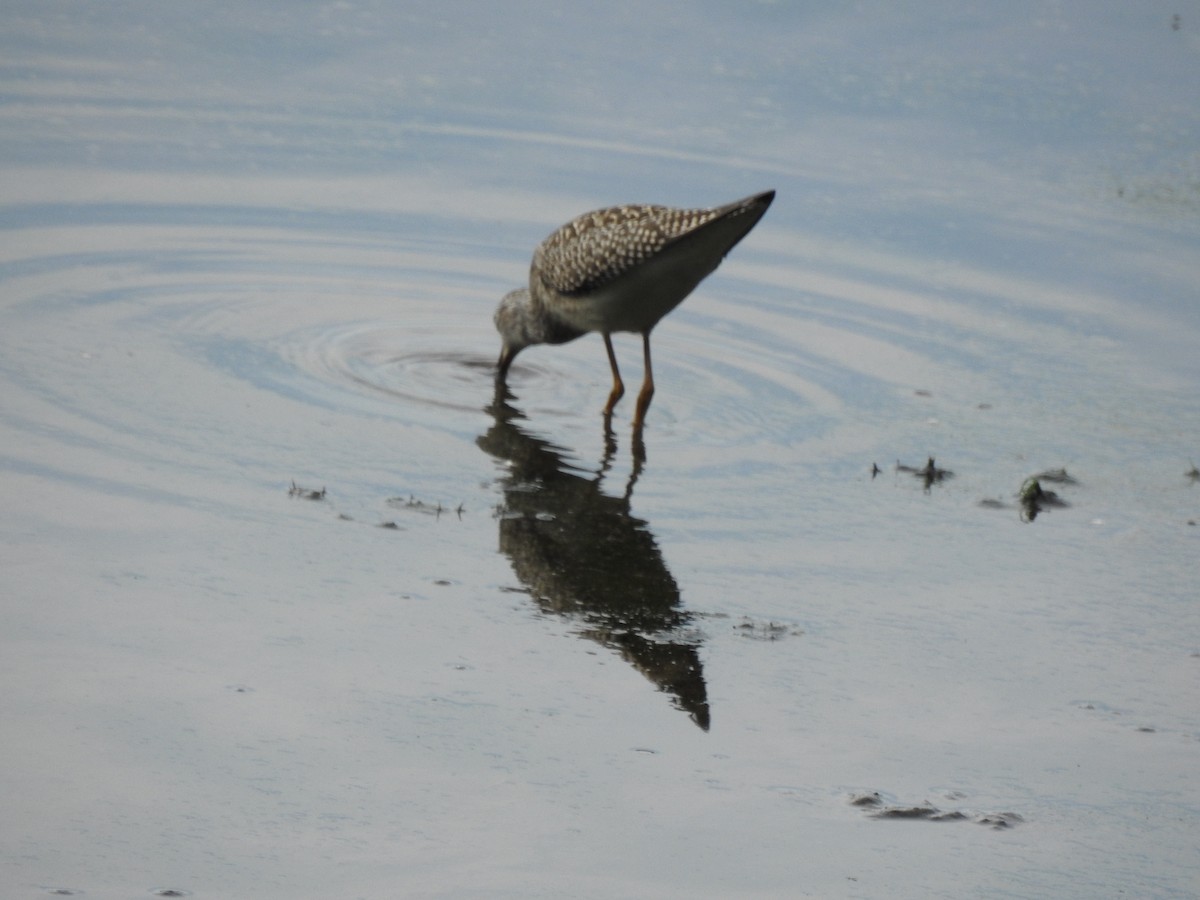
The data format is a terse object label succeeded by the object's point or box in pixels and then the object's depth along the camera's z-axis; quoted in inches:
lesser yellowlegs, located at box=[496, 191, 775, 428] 613.9
